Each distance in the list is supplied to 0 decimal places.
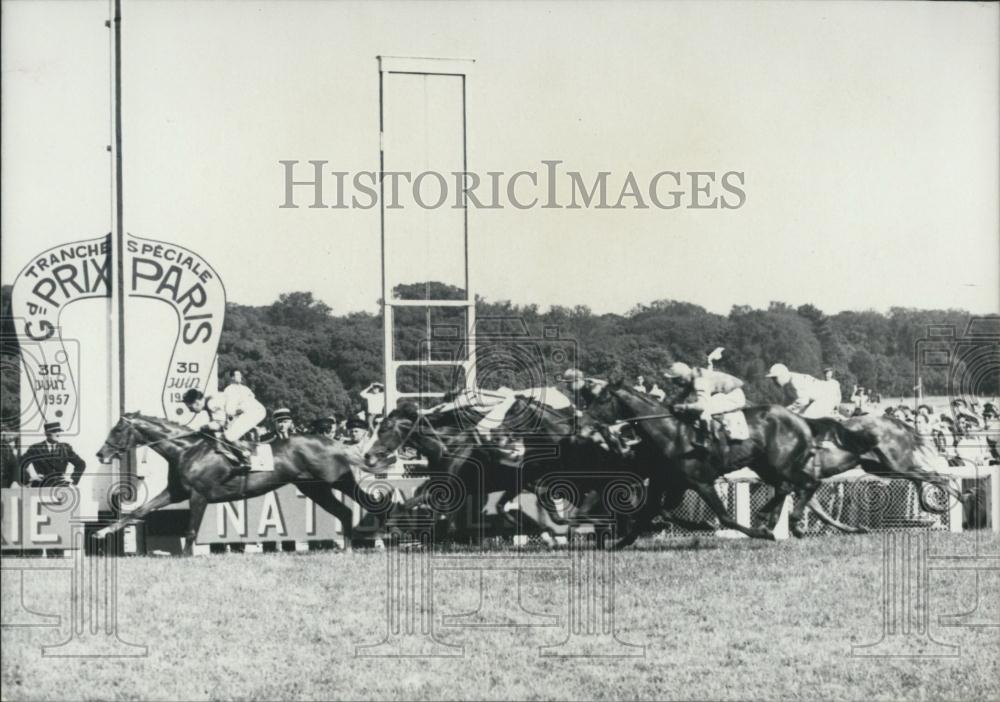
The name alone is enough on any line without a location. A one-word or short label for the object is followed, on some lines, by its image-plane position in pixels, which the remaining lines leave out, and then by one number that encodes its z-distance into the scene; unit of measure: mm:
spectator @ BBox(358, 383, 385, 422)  15195
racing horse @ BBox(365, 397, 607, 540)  15281
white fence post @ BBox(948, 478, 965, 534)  16328
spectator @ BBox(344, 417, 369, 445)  15312
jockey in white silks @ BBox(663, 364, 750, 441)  16062
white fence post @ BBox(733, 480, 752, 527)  16047
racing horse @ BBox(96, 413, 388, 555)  14687
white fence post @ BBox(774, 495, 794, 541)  16087
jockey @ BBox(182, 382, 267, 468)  15086
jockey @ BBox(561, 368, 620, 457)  15641
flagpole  14484
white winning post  15109
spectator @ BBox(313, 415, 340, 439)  15367
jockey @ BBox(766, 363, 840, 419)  16203
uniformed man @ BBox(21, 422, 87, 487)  14547
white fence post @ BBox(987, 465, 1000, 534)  16594
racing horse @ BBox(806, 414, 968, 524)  16187
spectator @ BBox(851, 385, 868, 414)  16250
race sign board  14500
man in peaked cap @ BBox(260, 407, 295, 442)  15312
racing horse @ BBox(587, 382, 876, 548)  15852
